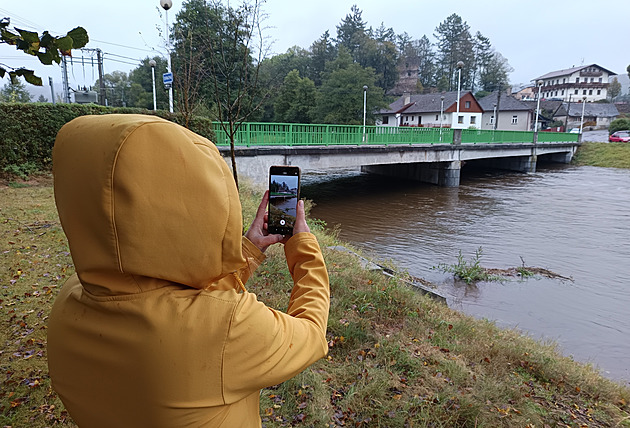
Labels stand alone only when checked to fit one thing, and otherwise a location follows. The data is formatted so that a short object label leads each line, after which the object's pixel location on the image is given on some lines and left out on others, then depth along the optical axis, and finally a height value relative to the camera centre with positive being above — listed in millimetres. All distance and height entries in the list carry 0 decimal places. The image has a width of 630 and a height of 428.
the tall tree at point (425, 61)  89938 +19492
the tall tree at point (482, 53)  86000 +19650
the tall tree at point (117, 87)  72225 +10886
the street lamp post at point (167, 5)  11289 +3826
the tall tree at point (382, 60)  71062 +15013
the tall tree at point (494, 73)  84625 +15109
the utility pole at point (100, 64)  36812 +6959
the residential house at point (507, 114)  59875 +4766
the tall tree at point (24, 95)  42494 +4755
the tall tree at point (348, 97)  40594 +4648
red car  42112 +986
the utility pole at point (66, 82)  29616 +4378
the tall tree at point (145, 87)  38806 +6684
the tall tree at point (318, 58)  67375 +14201
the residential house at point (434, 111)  55375 +4773
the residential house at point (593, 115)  70000 +5392
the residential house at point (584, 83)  91188 +14506
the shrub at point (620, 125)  50853 +2713
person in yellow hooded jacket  911 -357
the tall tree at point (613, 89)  101000 +14294
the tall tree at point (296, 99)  44594 +4835
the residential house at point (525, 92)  110831 +15452
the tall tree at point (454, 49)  84812 +20310
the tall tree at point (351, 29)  79125 +23131
